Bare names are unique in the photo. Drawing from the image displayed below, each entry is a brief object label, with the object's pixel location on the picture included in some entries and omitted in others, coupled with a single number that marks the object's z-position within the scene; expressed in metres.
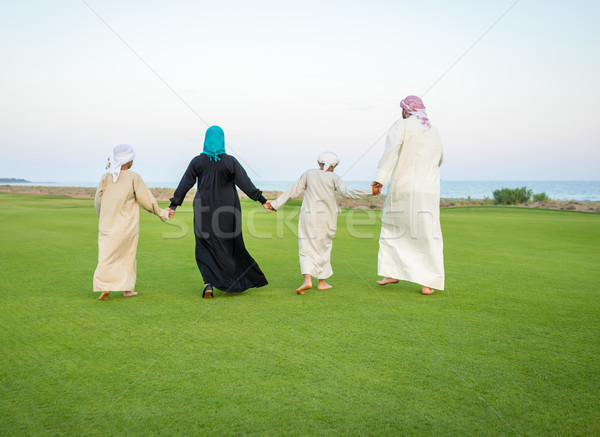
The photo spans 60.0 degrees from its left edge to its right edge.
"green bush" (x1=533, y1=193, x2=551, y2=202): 31.45
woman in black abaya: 6.88
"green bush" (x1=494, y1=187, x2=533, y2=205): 31.08
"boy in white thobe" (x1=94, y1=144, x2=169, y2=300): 6.49
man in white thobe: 6.88
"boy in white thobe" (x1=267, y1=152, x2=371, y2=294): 7.18
